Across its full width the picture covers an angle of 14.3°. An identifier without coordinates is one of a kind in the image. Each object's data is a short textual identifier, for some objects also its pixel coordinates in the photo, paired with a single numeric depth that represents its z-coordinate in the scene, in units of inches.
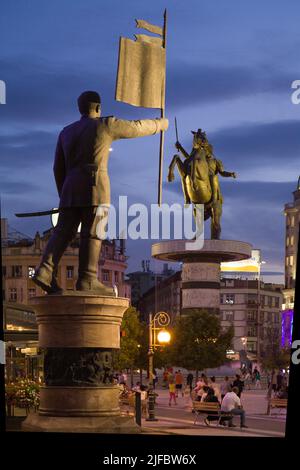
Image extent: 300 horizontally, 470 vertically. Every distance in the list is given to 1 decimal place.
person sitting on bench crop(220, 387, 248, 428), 1228.5
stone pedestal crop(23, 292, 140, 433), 637.9
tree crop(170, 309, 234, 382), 2709.2
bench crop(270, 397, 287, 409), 1337.4
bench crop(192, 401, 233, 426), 1234.0
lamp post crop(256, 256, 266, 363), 6102.4
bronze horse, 2581.2
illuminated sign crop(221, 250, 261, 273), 5152.6
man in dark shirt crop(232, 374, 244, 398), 1717.3
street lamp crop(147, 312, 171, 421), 1336.1
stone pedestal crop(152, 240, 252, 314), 2726.4
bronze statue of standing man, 644.1
